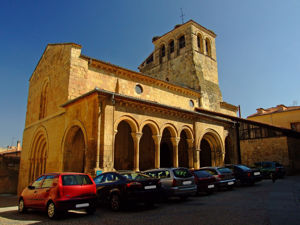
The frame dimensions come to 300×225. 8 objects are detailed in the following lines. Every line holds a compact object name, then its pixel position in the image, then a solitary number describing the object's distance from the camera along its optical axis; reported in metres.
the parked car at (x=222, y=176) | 11.14
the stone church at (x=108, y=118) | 12.03
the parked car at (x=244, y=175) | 12.62
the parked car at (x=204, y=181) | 10.26
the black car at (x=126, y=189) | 7.04
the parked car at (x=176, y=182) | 8.53
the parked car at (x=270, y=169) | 16.06
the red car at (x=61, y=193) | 6.30
